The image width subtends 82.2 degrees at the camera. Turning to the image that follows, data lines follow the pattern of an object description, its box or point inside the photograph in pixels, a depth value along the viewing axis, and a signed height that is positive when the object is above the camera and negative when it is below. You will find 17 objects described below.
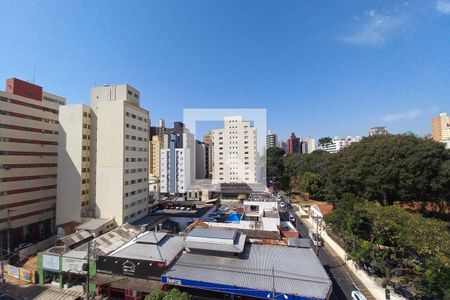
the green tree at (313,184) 54.38 -5.01
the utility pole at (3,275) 22.66 -10.05
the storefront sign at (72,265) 21.25 -8.43
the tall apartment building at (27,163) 31.92 +0.08
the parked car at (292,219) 41.08 -9.40
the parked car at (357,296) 18.88 -10.06
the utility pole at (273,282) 15.67 -7.83
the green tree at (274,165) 71.22 -1.18
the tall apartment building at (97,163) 32.38 -0.01
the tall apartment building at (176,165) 62.62 -0.77
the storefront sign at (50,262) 21.92 -8.46
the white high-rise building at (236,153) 66.06 +2.07
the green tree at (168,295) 13.64 -7.25
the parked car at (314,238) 30.86 -9.79
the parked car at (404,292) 19.27 -10.18
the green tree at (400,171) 29.80 -1.42
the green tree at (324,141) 84.36 +6.24
